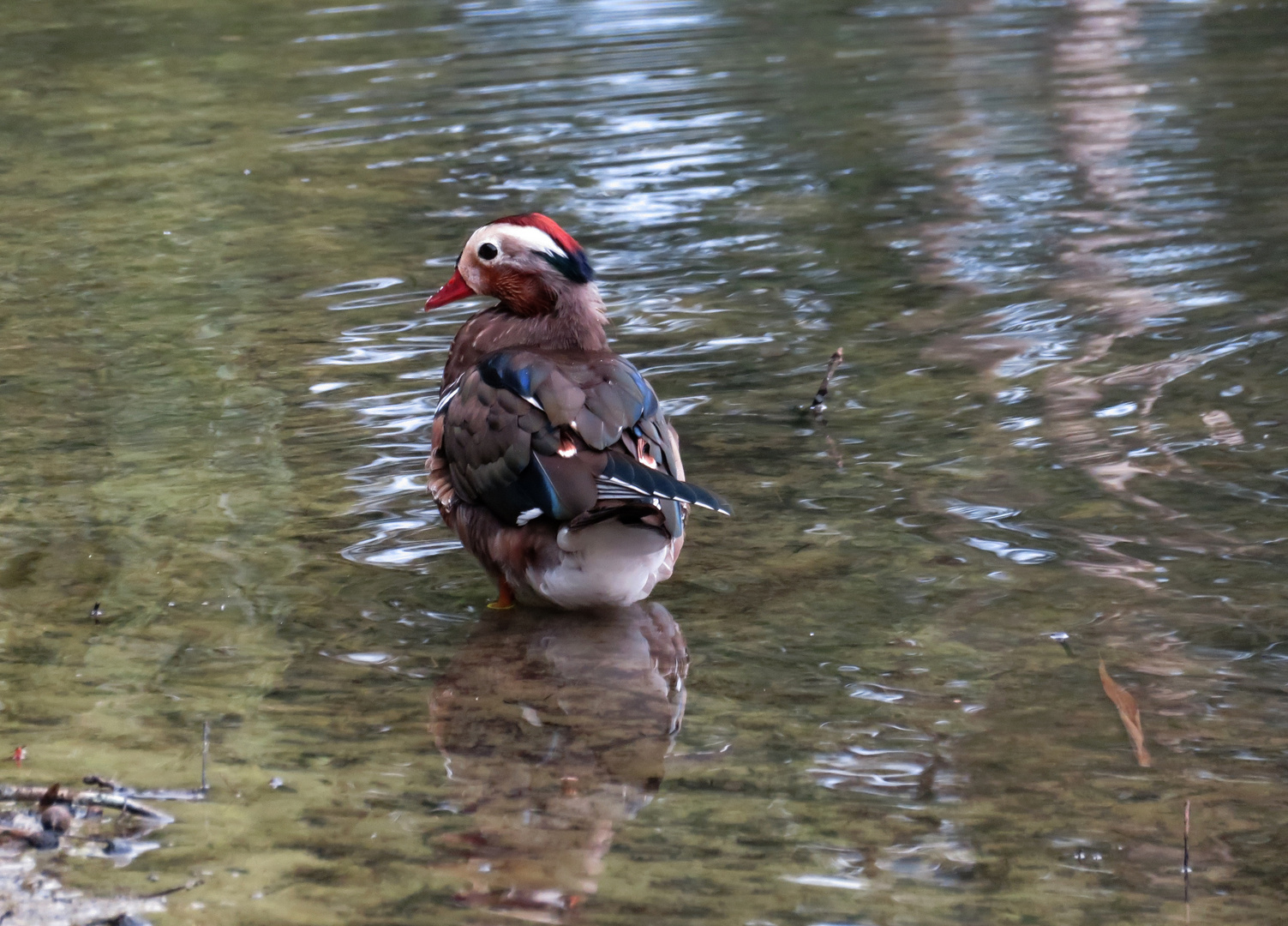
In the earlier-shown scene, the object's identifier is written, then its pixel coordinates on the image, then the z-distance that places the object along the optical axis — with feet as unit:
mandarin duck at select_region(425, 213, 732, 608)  27.81
